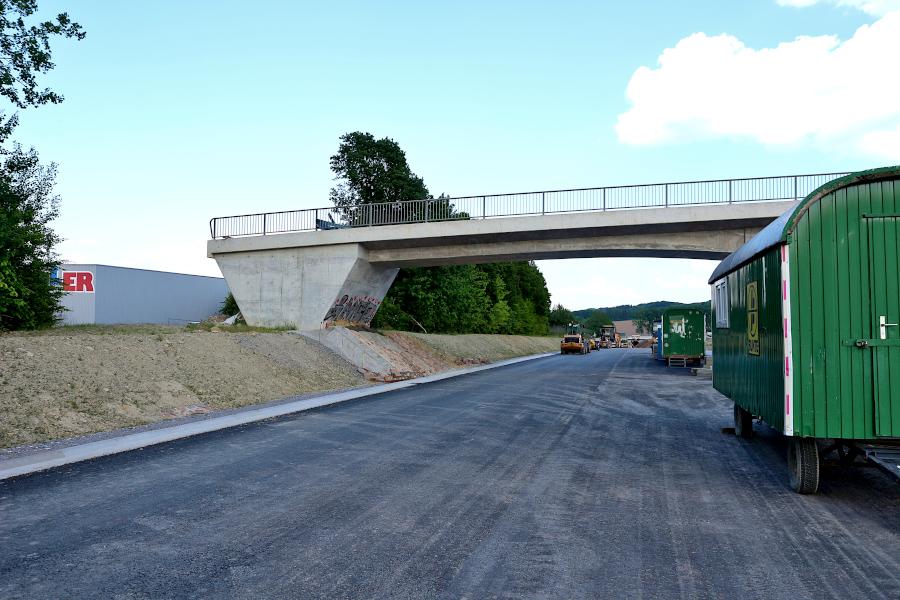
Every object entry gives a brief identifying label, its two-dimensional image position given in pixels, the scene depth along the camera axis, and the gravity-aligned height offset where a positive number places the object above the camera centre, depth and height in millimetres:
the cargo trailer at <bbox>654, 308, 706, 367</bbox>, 34625 -484
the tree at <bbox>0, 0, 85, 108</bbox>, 18625 +8628
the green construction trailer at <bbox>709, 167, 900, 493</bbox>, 6684 +160
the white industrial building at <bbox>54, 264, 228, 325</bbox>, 39312 +2057
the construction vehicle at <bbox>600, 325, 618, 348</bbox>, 100062 -1372
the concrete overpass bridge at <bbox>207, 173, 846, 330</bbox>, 25688 +3869
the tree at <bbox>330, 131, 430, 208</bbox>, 42188 +11140
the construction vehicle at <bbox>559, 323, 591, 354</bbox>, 62781 -1711
